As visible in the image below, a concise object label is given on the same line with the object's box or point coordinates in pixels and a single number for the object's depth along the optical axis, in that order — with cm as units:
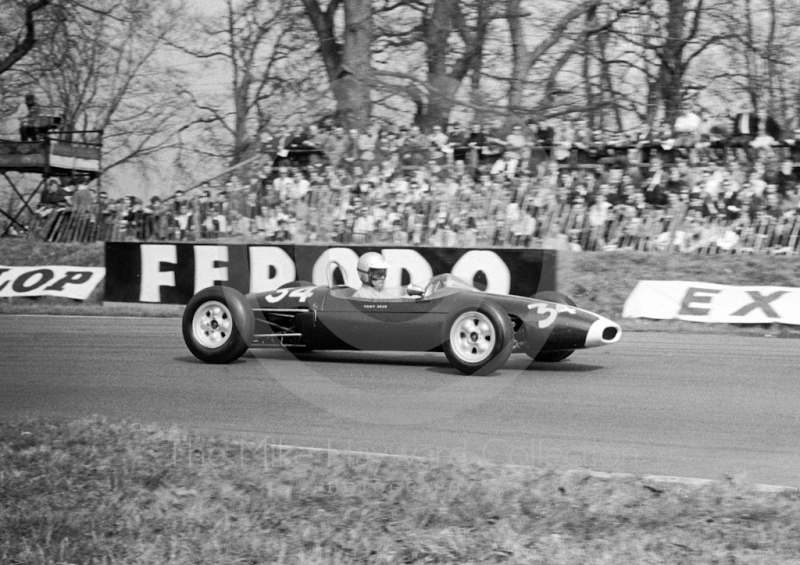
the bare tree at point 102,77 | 2417
